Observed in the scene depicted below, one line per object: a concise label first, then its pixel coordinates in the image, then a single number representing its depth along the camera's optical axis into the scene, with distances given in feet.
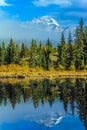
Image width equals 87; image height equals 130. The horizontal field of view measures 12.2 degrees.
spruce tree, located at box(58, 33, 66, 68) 438.81
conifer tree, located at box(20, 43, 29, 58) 498.52
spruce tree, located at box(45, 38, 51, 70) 438.81
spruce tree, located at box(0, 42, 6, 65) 478.59
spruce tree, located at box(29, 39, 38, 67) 447.42
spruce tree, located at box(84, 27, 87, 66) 441.03
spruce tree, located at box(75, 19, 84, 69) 430.53
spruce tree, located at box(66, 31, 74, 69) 437.17
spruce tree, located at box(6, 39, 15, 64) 472.03
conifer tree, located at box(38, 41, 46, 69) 448.33
